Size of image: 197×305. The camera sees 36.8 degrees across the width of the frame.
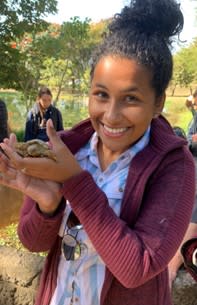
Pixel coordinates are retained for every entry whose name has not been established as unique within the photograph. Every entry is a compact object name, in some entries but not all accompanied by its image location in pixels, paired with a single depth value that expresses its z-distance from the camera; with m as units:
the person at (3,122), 2.71
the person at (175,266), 1.59
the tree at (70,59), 9.09
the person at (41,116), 4.19
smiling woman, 0.70
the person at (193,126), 1.99
